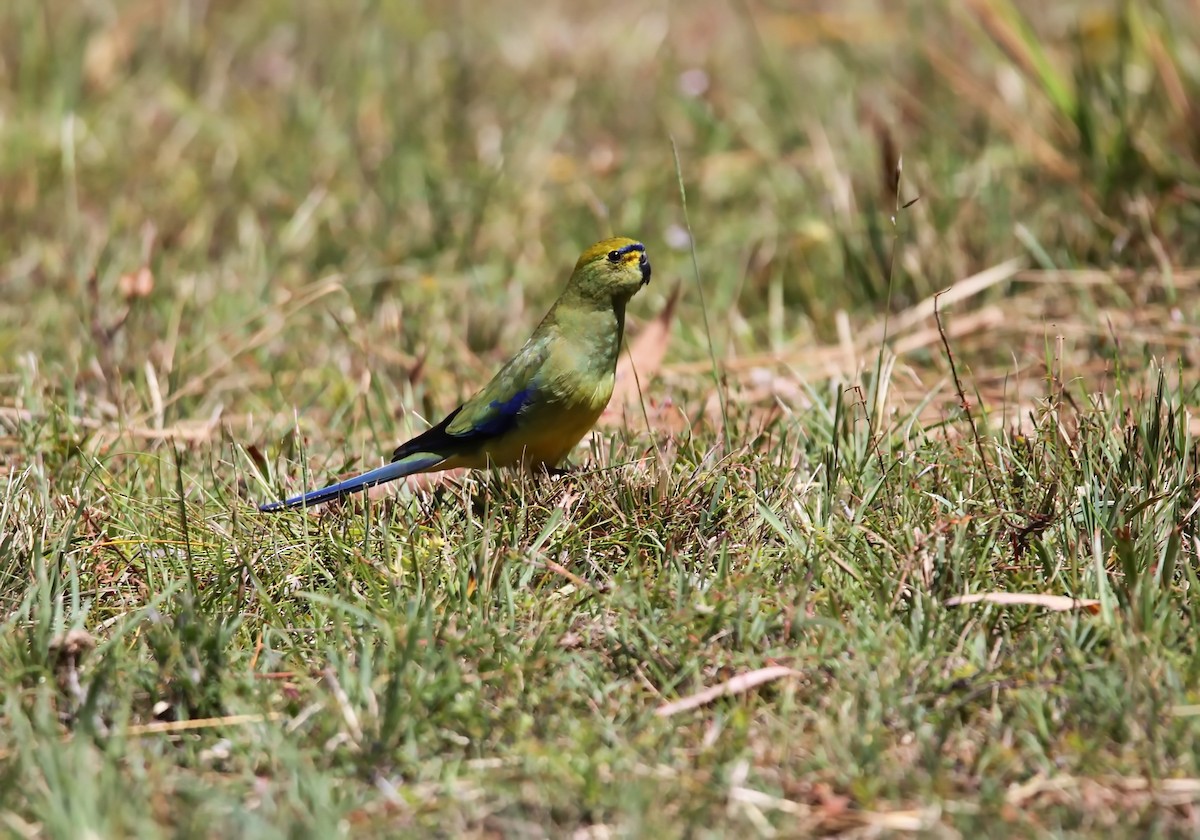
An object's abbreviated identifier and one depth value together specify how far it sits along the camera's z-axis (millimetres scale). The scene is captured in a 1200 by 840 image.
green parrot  7332
